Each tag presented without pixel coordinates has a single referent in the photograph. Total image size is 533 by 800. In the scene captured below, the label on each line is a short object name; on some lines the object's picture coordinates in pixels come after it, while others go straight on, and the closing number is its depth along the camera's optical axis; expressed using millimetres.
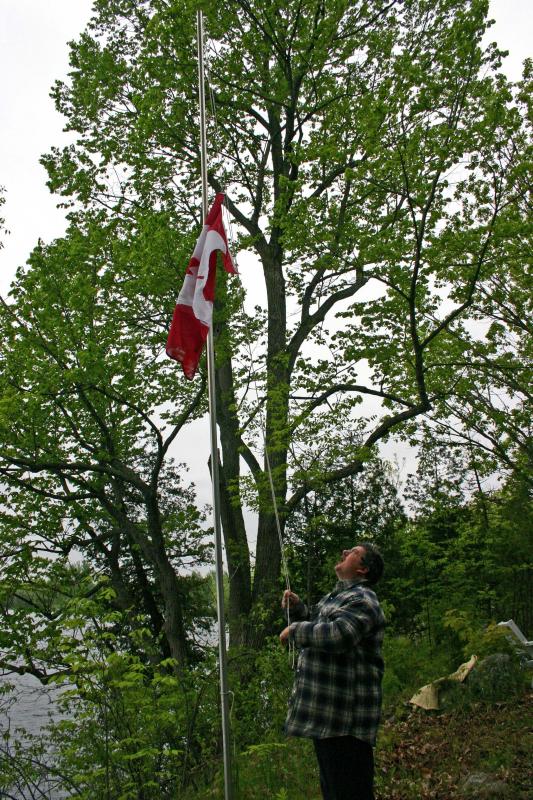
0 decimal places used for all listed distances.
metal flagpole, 4512
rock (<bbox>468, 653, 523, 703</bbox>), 8023
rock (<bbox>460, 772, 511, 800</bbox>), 5540
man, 3596
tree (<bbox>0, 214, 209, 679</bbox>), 12930
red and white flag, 5871
